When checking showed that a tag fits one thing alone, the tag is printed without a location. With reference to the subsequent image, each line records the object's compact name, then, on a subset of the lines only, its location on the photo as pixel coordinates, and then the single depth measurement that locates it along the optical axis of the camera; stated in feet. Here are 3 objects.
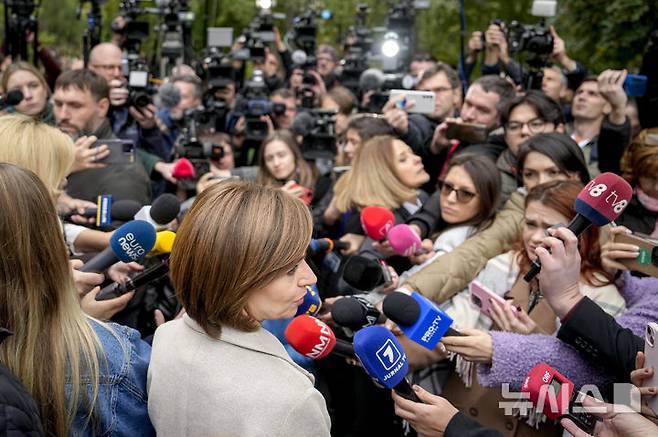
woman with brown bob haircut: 5.12
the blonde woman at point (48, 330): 5.12
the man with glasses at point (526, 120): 12.42
